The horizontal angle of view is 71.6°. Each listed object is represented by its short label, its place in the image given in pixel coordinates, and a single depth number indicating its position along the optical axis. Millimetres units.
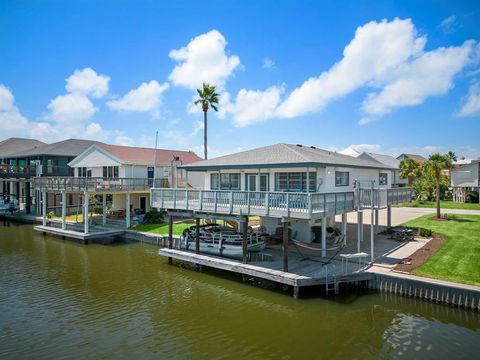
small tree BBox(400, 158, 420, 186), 49000
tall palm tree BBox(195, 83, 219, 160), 42438
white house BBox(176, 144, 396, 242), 19203
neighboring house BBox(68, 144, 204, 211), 32688
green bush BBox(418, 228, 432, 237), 23656
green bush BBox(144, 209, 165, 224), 30578
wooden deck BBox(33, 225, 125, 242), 26609
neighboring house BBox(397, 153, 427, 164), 71188
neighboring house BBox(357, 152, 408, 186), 53316
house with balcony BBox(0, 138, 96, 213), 38219
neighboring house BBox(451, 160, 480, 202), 47844
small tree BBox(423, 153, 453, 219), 29795
